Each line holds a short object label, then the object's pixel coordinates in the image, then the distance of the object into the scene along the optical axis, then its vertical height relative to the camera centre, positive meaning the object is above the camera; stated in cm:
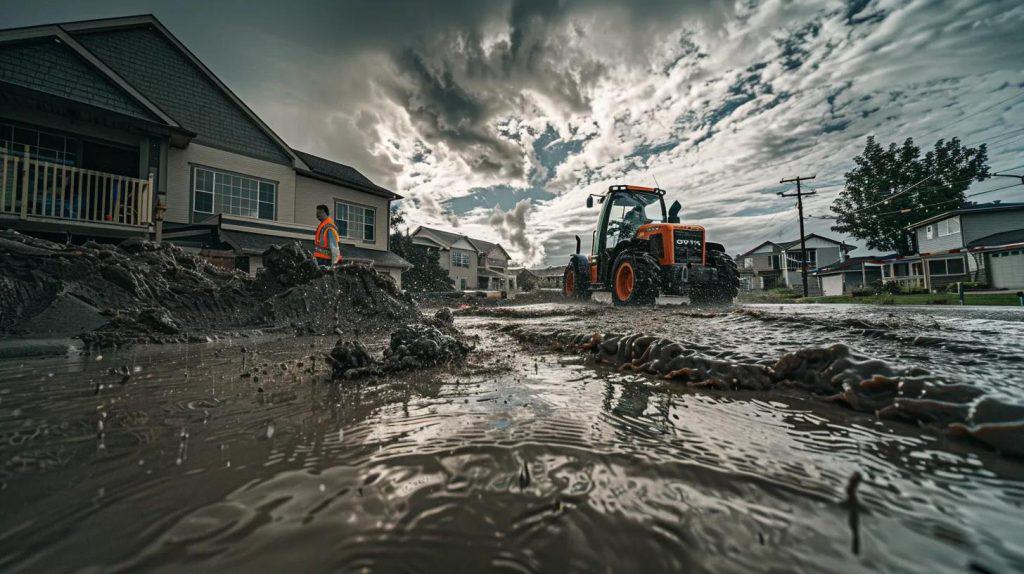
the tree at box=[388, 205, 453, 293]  2733 +317
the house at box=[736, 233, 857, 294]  4219 +477
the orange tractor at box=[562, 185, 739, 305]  920 +126
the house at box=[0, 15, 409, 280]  816 +485
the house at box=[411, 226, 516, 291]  3944 +600
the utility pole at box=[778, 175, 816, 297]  2692 +807
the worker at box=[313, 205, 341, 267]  817 +167
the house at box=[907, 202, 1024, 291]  1905 +308
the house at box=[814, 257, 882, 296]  3162 +205
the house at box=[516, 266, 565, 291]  5612 +478
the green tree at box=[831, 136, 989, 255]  3083 +1009
